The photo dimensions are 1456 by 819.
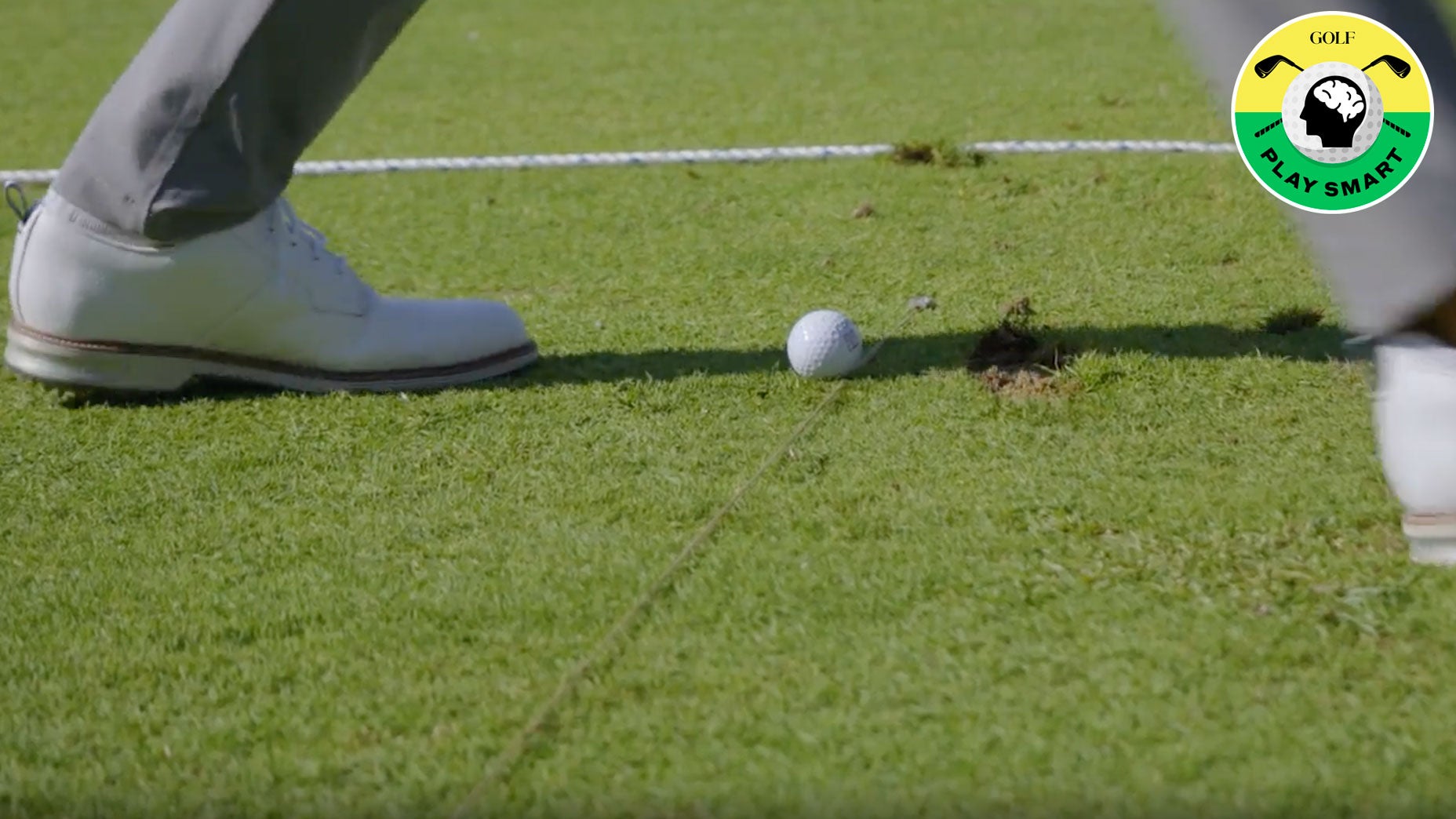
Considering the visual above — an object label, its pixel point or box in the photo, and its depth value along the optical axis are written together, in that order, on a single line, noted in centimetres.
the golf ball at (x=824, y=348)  230
